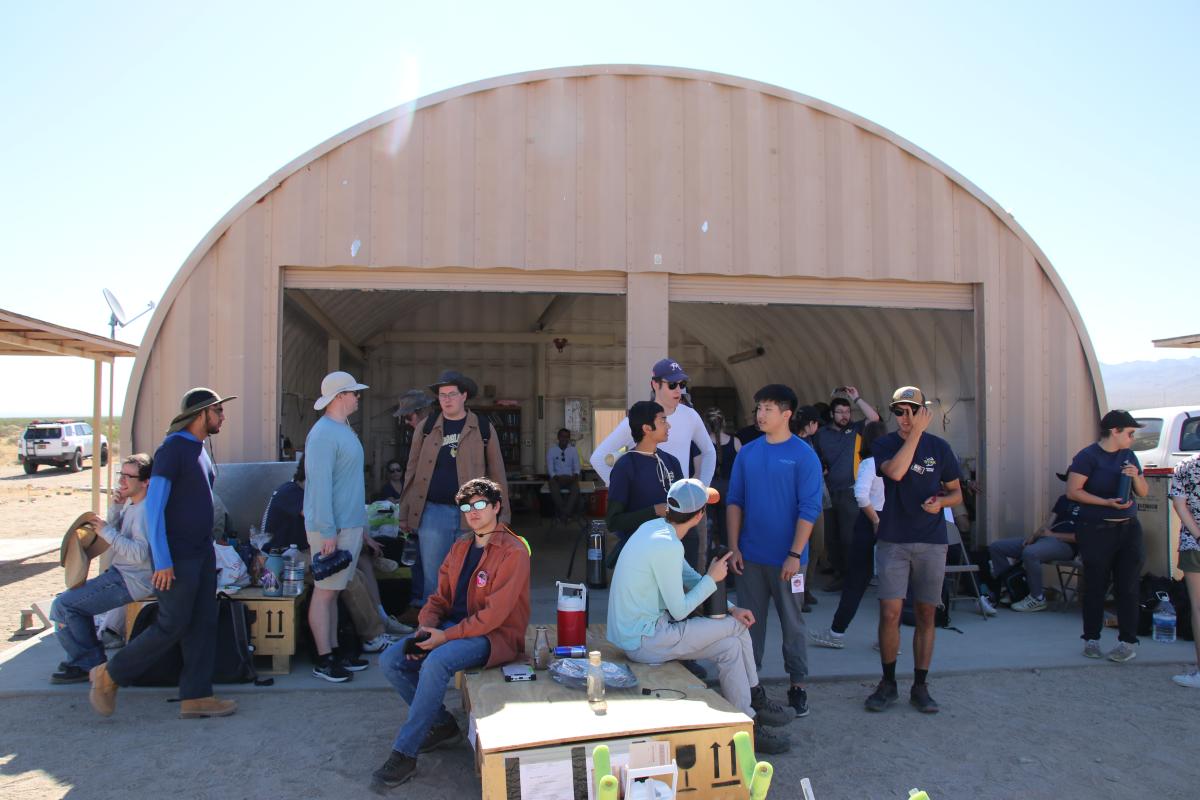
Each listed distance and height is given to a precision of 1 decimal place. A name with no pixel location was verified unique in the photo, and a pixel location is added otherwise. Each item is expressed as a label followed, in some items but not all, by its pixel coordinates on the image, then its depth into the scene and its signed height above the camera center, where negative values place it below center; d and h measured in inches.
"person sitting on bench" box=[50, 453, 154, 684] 192.9 -41.7
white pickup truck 354.3 -15.0
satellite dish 440.8 +52.3
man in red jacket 144.4 -40.2
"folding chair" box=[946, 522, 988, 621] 265.9 -51.6
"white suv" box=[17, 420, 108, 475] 1072.2 -47.5
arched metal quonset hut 267.3 +55.8
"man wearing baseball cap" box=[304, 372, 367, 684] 193.9 -22.0
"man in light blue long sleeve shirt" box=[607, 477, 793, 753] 152.6 -37.1
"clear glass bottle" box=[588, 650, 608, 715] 133.0 -45.0
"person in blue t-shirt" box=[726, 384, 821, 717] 176.4 -24.5
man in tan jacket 211.9 -16.1
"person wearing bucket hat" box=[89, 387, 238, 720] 170.7 -33.1
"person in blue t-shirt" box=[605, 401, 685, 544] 176.9 -14.9
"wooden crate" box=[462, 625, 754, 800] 118.7 -47.8
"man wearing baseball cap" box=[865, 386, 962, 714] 181.0 -27.6
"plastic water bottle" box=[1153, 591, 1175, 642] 244.2 -63.2
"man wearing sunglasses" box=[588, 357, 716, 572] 192.2 -8.1
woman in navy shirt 222.1 -33.6
